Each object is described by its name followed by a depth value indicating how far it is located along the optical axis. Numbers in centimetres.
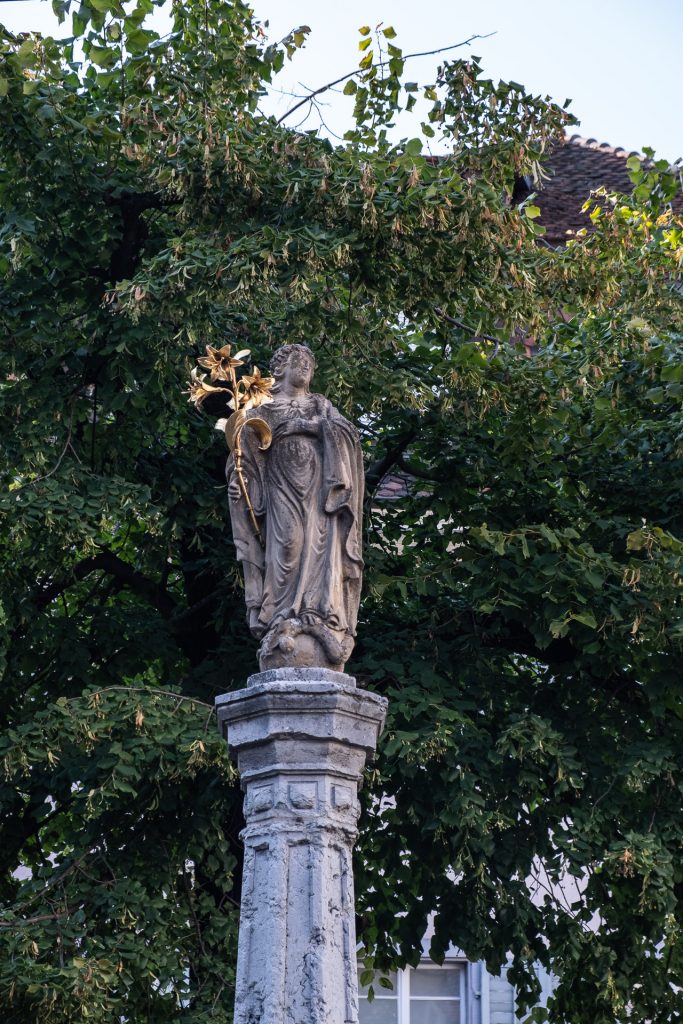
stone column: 1398
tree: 2048
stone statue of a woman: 1531
